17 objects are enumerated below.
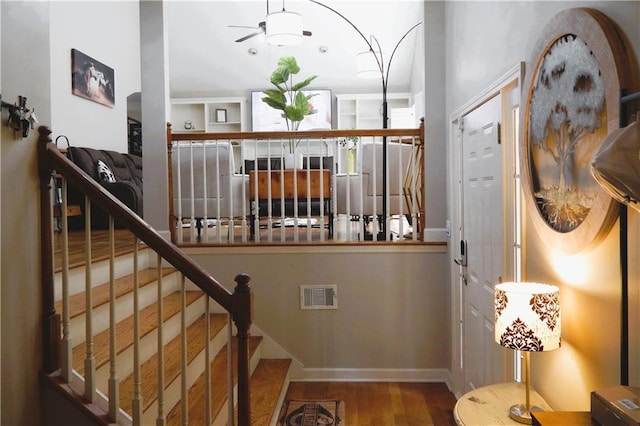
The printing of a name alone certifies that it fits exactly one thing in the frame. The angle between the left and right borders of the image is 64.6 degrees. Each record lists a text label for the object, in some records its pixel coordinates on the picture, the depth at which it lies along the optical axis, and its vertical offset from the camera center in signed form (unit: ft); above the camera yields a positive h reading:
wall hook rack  6.64 +1.24
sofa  16.93 +1.11
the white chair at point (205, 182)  14.01 +0.73
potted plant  17.10 +3.75
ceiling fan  20.68 +7.45
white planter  19.09 +1.76
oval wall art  5.02 +0.91
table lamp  5.75 -1.37
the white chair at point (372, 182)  13.84 +0.68
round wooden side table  6.11 -2.59
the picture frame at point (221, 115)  32.14 +5.89
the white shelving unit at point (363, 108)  31.55 +6.18
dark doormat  11.40 -4.86
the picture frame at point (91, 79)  19.85 +5.49
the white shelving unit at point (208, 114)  32.04 +6.00
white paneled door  9.15 -0.67
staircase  7.98 -2.71
